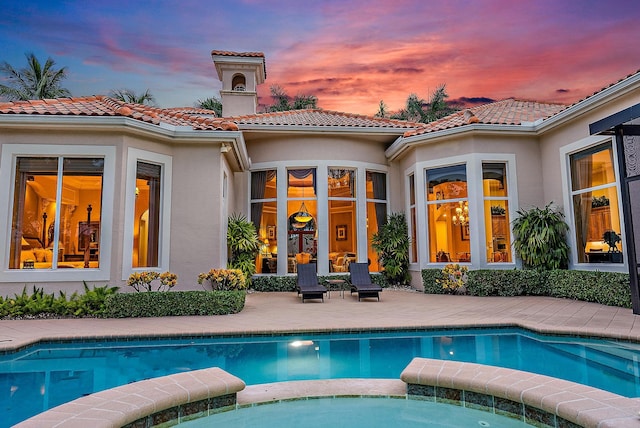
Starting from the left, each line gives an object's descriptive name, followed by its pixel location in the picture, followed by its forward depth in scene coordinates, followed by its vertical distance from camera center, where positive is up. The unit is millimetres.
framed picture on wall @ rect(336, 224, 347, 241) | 14102 +585
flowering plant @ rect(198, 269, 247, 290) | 9509 -695
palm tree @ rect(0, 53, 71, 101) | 27891 +12724
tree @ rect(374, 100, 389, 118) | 33938 +11955
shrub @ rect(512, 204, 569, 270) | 11047 +151
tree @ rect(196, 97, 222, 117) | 31594 +11920
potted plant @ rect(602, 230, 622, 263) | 9688 -15
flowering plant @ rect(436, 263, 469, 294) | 11812 -984
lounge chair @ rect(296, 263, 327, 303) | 10734 -1018
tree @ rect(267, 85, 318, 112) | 33344 +12789
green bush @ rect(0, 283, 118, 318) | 8484 -1125
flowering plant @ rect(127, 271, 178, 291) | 8719 -629
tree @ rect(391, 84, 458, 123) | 30859 +11105
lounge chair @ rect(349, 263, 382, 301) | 10984 -1029
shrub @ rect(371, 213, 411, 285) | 13664 -29
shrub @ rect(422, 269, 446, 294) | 12219 -1100
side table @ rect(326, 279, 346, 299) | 11914 -1241
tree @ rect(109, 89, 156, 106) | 29317 +11977
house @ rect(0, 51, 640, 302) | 9227 +1883
